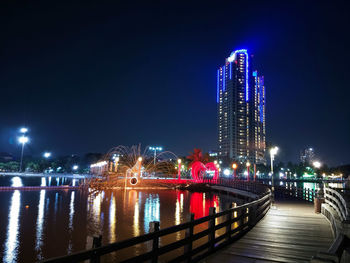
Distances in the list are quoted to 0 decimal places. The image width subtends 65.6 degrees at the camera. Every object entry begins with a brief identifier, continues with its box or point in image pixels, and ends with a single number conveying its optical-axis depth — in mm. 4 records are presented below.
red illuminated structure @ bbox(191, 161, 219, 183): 78188
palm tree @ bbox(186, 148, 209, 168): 128250
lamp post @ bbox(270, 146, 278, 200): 29378
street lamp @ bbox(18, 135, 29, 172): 129375
